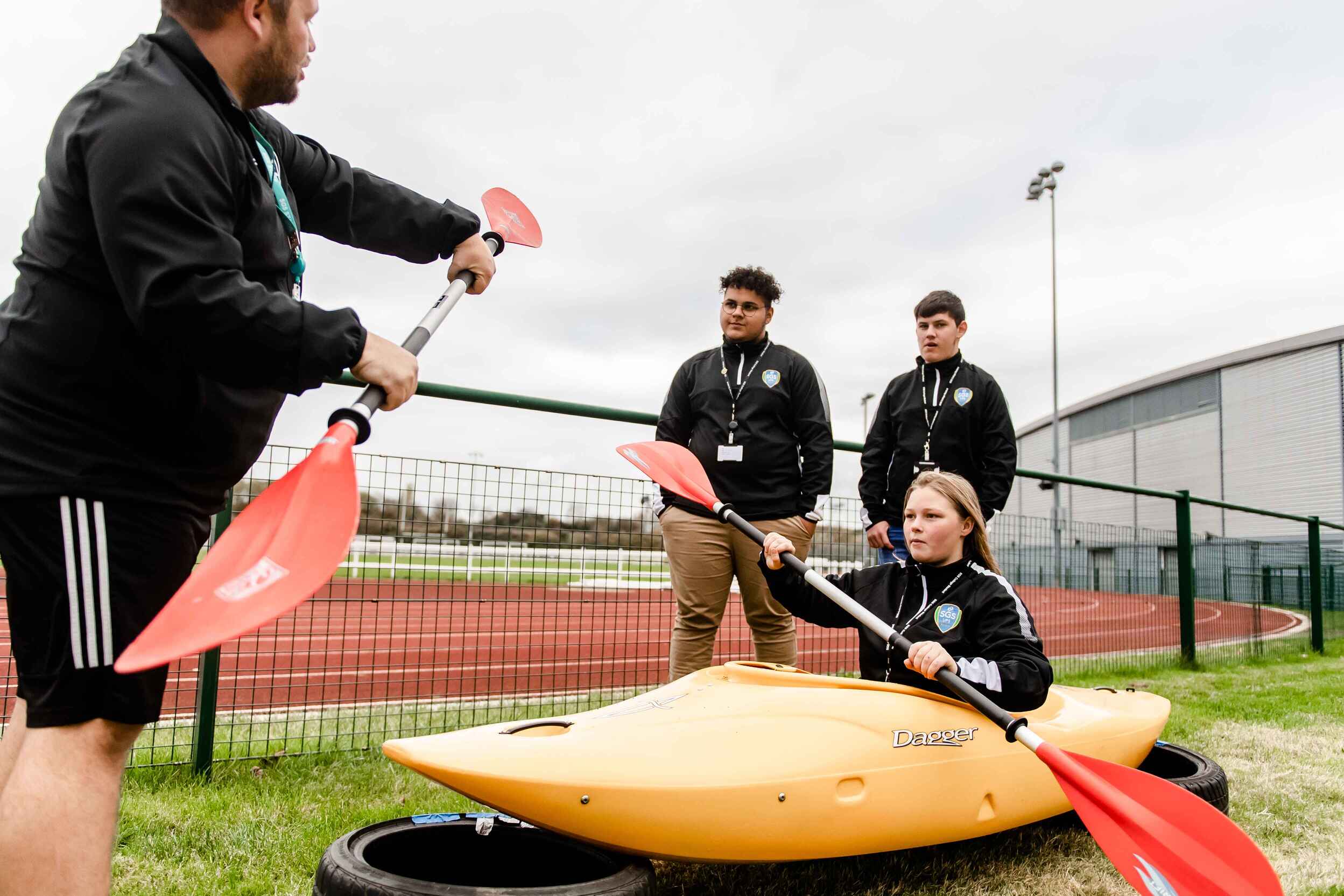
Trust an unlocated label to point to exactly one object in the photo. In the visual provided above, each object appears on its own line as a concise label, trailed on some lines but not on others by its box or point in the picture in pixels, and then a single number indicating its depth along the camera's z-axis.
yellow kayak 2.09
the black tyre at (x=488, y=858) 2.00
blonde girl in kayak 2.74
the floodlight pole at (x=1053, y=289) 23.67
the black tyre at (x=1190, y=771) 3.00
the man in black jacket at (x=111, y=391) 1.40
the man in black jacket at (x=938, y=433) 4.17
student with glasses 3.81
